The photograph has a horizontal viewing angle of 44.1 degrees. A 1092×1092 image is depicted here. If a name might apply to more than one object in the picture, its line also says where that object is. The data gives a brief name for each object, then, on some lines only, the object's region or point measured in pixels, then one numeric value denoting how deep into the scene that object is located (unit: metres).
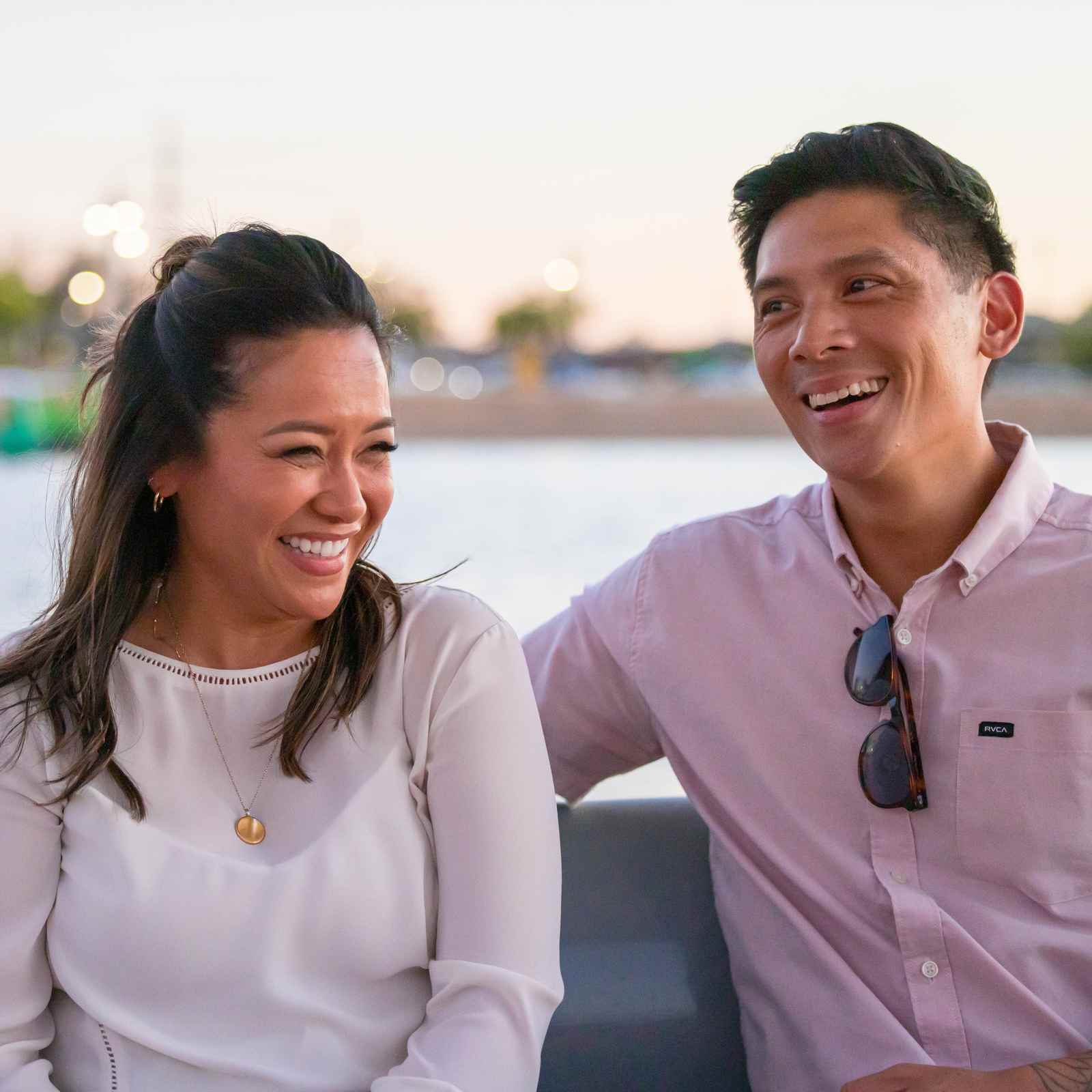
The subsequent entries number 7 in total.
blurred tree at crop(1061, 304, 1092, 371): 28.20
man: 1.56
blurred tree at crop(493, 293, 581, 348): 35.19
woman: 1.39
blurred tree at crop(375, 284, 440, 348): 29.89
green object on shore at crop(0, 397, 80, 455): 15.76
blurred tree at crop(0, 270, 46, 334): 29.42
